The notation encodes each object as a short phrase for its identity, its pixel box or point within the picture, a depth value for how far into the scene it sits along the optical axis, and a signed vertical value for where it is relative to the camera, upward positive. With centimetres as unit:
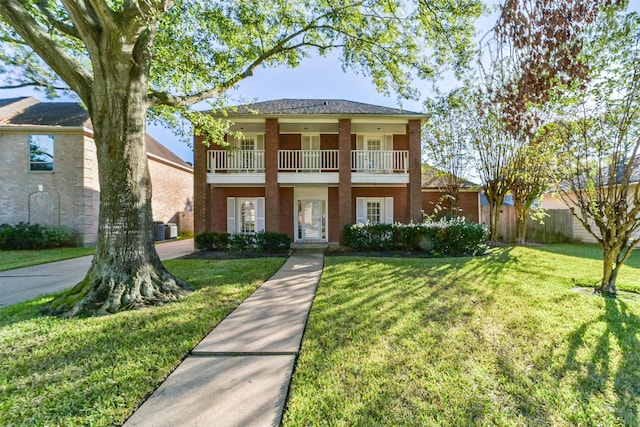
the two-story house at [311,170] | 1156 +204
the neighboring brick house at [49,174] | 1297 +206
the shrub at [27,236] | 1177 -86
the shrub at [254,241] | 1062 -101
